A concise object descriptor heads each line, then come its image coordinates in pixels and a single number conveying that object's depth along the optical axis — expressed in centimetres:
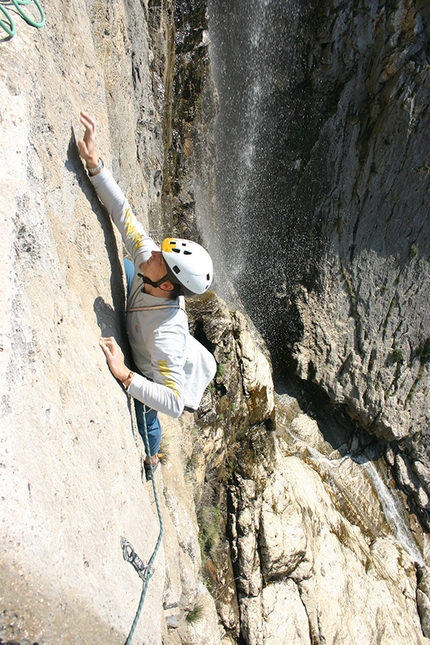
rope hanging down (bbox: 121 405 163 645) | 271
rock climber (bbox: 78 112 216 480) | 328
